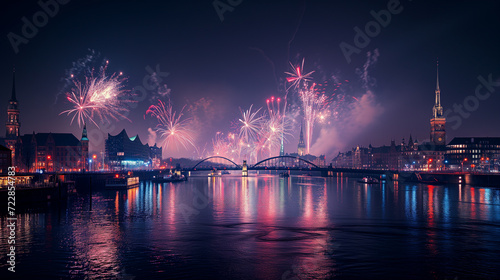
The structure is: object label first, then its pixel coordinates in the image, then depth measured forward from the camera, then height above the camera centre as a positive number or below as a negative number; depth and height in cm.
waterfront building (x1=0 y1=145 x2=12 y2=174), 9044 -43
